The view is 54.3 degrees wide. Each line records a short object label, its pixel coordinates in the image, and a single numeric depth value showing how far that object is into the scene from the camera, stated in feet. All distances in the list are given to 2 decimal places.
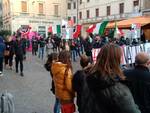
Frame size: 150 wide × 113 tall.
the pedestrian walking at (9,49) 19.53
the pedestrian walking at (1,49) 16.81
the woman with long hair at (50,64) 8.26
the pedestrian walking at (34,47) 35.57
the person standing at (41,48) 31.32
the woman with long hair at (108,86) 4.06
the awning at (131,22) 24.83
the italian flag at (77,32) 28.27
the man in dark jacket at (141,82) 5.07
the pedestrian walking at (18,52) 17.87
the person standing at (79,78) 6.25
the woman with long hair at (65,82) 6.97
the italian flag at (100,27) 27.87
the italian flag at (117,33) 26.84
